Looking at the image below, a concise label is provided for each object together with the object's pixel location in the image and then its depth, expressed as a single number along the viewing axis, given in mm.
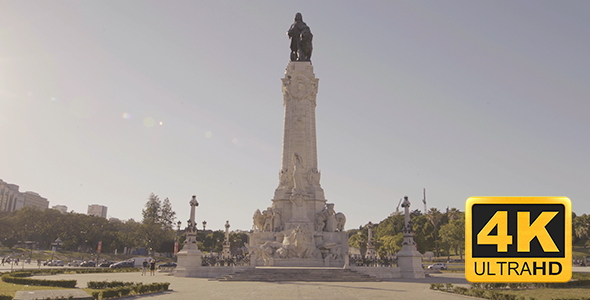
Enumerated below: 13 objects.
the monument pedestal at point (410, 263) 33688
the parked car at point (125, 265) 50756
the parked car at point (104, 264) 56172
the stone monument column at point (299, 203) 36906
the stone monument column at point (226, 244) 48738
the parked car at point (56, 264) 56662
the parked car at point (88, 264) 56672
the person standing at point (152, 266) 33844
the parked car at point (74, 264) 58000
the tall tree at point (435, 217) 88312
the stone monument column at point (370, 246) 48031
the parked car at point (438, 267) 50238
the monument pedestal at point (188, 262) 33531
